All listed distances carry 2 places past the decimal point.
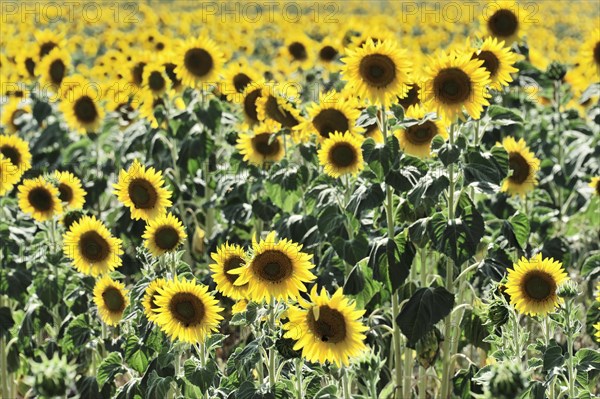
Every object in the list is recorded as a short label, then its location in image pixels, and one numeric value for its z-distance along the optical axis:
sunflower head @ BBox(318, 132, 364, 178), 7.51
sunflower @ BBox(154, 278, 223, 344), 6.01
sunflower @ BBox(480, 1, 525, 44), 9.42
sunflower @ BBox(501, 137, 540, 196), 8.55
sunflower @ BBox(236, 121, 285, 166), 9.01
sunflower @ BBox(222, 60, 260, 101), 10.05
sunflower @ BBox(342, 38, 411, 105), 7.03
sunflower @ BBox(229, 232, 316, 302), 5.80
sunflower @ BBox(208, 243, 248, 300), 6.19
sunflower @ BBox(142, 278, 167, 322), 6.27
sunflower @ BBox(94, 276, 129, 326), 7.18
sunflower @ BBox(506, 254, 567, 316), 6.14
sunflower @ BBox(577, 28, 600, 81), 10.32
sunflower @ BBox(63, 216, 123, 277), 7.59
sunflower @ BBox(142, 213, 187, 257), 6.67
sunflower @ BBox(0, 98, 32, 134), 13.30
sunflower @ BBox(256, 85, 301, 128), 8.41
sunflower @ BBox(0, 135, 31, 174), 9.16
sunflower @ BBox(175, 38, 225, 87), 10.52
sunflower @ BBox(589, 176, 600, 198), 8.89
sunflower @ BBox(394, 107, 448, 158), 7.80
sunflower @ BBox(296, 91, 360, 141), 7.93
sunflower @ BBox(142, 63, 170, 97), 10.77
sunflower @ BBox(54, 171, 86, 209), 8.49
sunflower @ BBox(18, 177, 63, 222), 8.14
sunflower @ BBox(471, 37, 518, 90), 7.14
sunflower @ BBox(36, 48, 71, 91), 12.23
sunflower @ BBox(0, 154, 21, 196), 8.09
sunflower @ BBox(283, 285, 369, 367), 5.51
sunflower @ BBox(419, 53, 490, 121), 6.70
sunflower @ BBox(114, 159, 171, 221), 7.21
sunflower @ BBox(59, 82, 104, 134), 11.37
